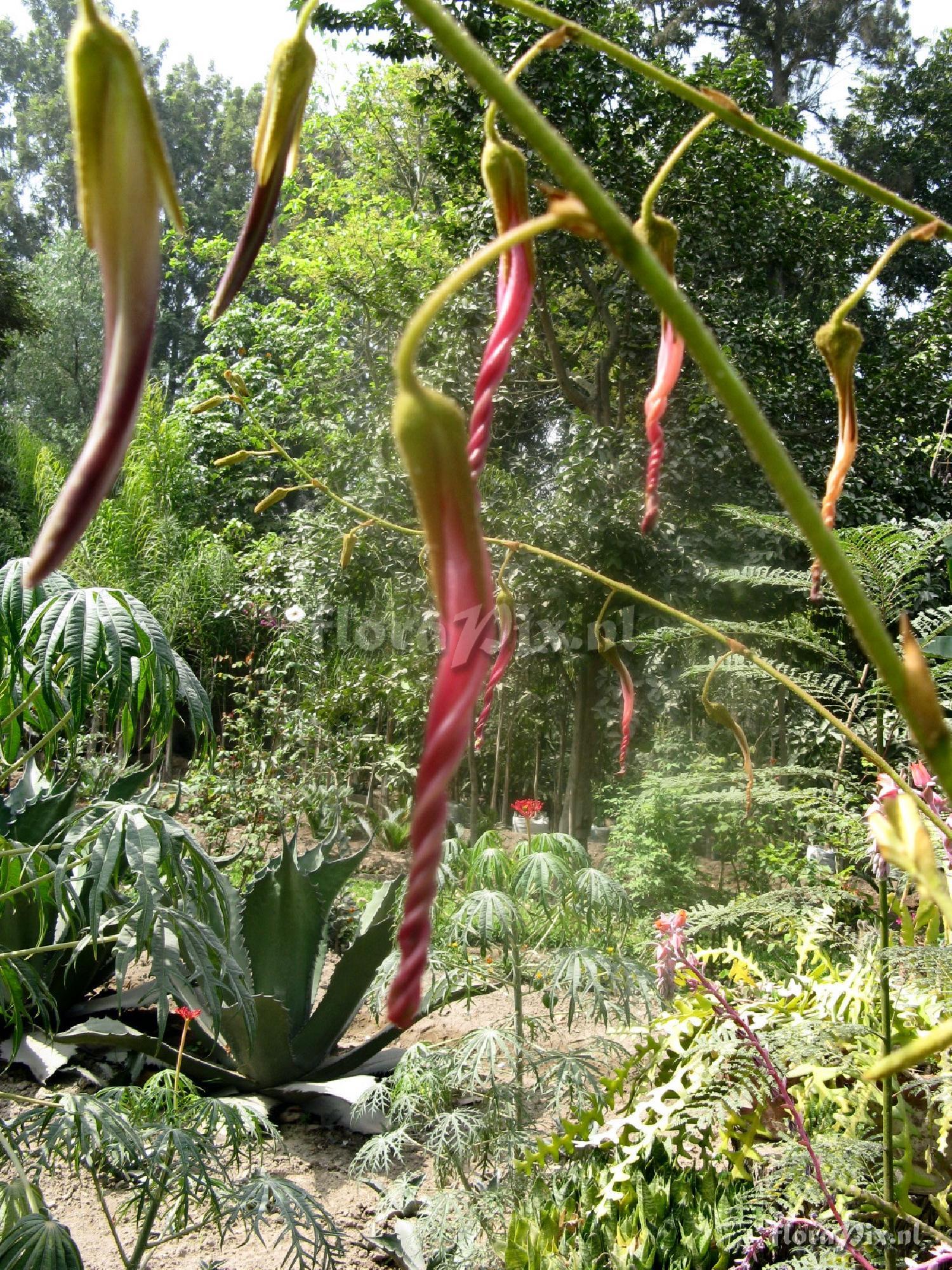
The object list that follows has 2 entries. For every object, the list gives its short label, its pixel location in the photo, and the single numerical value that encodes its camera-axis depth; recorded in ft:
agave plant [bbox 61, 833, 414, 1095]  6.57
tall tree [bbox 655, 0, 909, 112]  24.56
